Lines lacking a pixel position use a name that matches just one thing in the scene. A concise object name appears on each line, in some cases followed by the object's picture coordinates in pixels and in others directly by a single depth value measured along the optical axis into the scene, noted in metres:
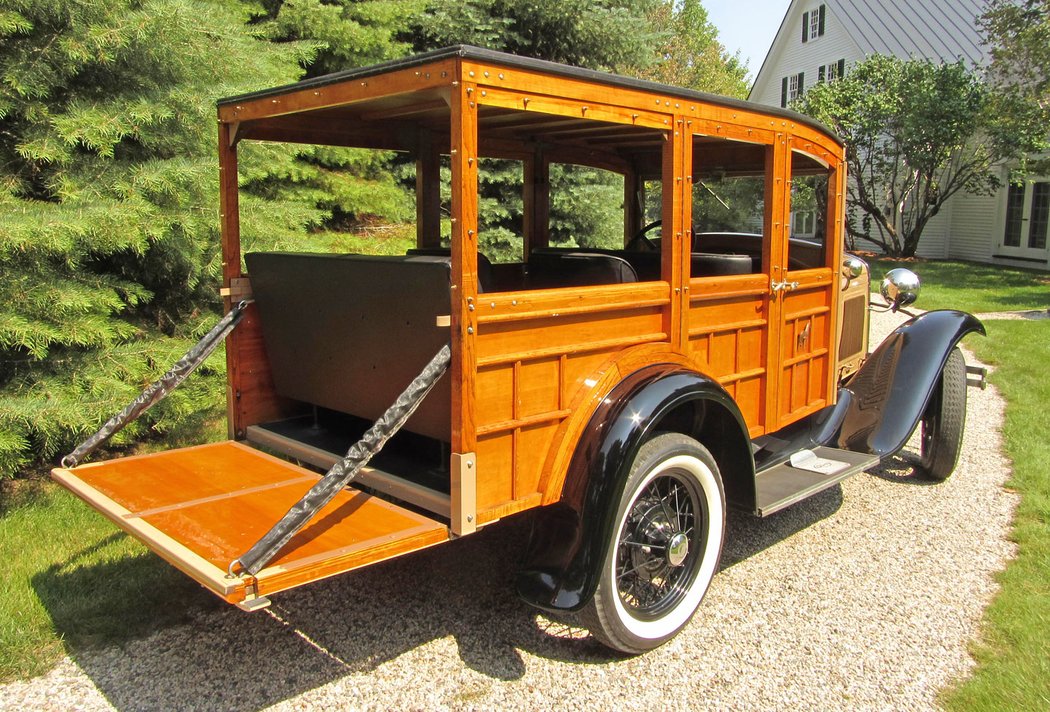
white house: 19.70
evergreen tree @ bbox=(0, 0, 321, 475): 4.43
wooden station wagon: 2.74
